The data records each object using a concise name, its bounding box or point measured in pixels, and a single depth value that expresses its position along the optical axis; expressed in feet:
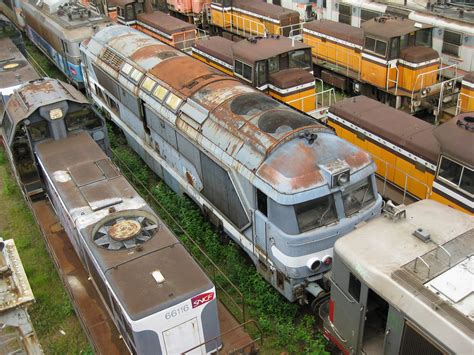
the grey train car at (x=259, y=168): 37.29
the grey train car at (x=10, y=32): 90.73
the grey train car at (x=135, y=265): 31.40
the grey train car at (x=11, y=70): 66.04
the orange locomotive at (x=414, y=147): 41.14
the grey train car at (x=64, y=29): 83.71
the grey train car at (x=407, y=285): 26.17
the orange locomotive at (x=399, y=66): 69.41
